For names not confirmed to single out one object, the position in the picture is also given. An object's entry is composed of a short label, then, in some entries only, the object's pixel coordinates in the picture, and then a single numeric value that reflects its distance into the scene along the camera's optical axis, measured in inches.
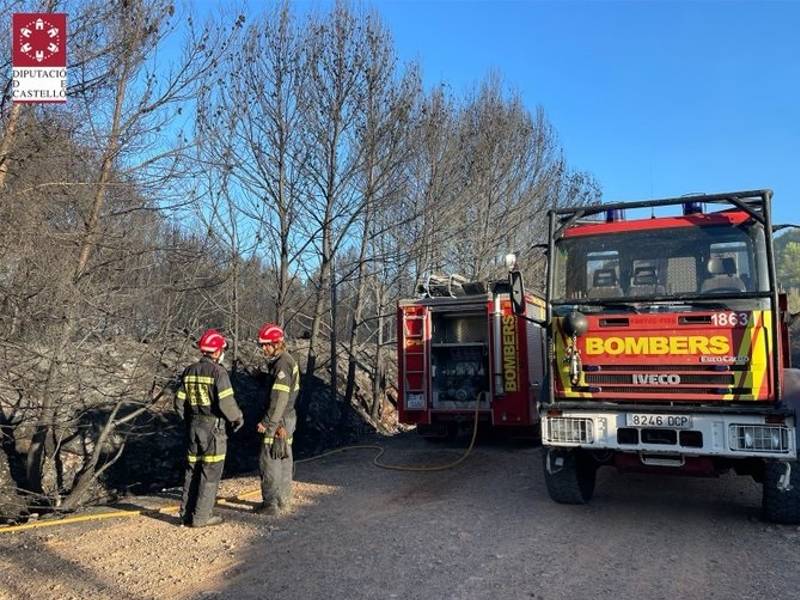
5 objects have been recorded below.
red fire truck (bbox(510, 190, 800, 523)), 211.4
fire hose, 237.3
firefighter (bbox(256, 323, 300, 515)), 242.1
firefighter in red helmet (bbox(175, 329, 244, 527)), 227.5
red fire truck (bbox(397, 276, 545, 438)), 381.4
